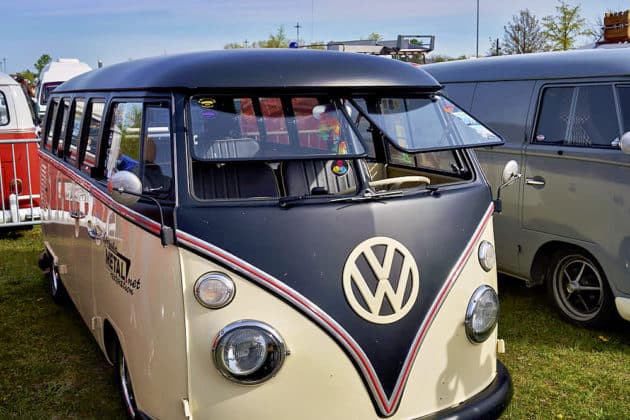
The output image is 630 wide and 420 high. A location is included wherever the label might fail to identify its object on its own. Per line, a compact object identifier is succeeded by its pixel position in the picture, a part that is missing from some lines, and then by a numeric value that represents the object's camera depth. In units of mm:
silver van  4957
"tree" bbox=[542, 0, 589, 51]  19359
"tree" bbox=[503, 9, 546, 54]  24109
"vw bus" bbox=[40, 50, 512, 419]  2865
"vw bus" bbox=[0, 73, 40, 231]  8508
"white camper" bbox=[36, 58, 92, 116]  19188
